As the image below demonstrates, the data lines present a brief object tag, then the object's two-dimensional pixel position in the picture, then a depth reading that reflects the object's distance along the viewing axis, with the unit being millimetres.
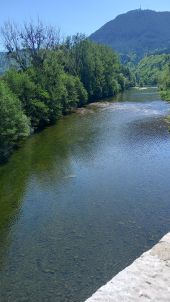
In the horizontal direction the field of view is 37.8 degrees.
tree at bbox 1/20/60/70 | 54699
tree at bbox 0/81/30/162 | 31532
